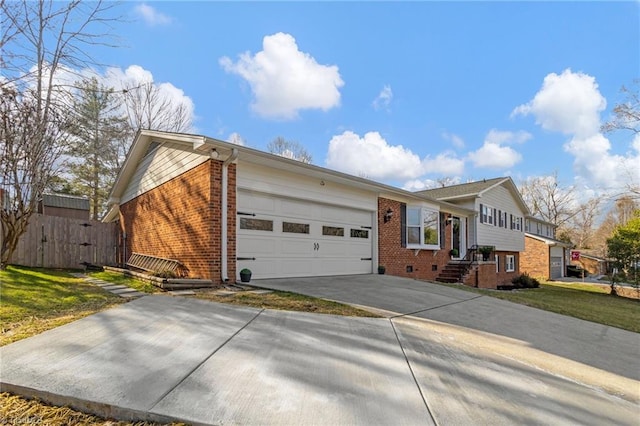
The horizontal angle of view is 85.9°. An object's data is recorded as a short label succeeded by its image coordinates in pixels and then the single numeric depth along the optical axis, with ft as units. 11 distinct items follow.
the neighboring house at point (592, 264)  121.29
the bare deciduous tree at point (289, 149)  97.40
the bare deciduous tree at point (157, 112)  73.10
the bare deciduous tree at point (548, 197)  148.25
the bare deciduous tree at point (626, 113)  59.77
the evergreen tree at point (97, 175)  65.36
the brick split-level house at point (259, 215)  25.39
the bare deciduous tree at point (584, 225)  156.35
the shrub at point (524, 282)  69.15
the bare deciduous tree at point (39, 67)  17.38
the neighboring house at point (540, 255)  96.53
